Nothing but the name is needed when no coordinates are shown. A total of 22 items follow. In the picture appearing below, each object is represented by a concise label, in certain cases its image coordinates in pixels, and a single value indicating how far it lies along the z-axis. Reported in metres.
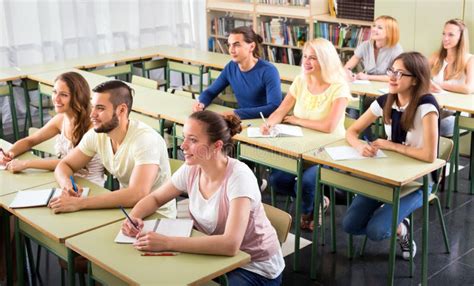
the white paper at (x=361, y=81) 5.98
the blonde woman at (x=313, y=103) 4.38
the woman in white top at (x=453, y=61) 5.55
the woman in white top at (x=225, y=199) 2.83
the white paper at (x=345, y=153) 3.84
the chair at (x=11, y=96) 6.30
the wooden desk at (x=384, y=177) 3.54
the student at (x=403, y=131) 3.74
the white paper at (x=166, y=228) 2.86
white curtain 7.56
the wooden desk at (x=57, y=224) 2.98
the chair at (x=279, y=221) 3.07
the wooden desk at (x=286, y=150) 4.04
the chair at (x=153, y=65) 7.41
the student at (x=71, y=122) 3.82
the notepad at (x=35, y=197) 3.29
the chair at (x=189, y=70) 7.03
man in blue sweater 4.90
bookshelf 7.77
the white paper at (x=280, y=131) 4.33
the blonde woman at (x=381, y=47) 6.27
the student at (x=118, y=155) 3.22
